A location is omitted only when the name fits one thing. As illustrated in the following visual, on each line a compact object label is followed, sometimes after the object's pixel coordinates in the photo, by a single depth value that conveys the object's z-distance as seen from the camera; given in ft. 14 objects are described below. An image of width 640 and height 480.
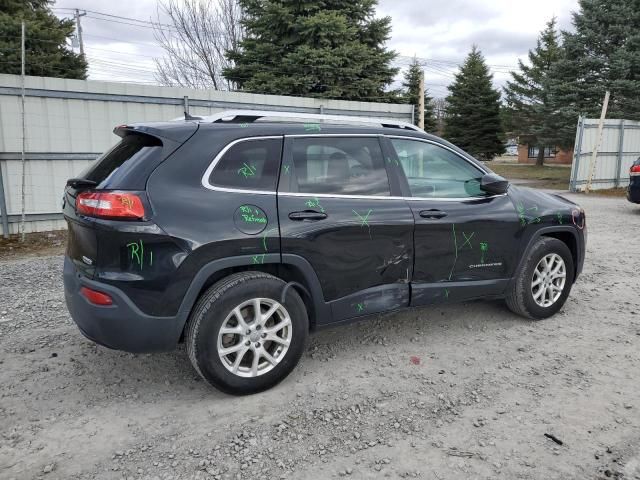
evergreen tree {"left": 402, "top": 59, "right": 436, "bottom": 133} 83.10
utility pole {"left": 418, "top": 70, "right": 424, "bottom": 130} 34.88
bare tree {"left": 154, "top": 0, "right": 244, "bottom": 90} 78.18
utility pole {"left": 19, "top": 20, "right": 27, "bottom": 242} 24.22
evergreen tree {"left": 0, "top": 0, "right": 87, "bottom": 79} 47.98
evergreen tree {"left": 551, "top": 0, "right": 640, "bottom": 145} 63.93
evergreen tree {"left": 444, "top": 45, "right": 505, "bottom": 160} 105.09
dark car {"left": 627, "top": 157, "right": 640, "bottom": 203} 33.94
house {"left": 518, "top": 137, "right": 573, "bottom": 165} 106.15
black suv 9.21
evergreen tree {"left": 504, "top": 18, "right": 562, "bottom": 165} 101.65
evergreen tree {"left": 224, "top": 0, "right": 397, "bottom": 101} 53.62
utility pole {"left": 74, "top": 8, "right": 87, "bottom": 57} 93.02
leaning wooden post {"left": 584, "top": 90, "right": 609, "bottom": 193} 50.29
